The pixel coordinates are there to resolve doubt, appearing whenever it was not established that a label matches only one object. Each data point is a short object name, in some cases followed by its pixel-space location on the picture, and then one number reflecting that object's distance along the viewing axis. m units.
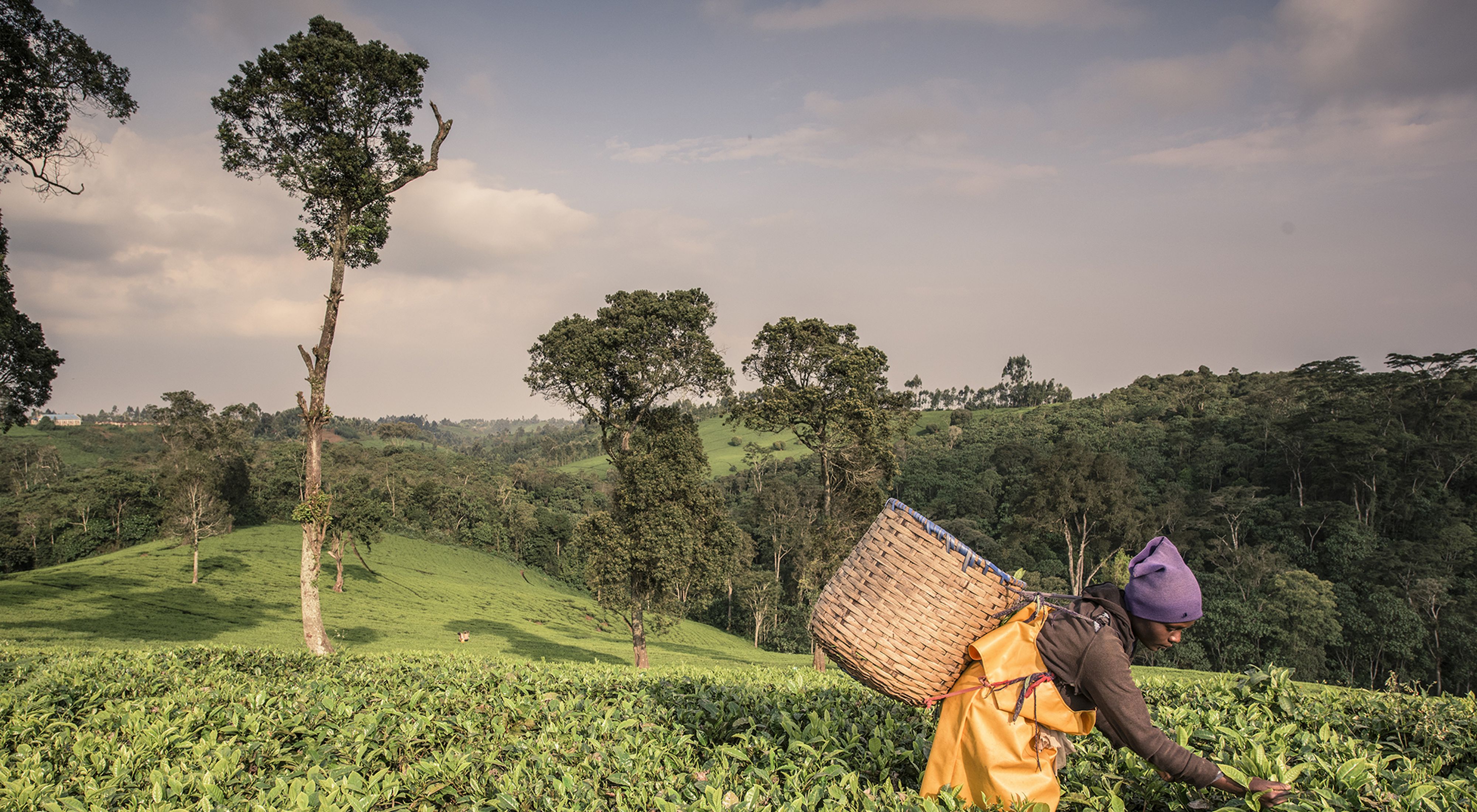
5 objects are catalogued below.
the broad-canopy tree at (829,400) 18.83
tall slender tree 13.77
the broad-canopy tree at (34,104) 13.77
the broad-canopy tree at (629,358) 19.42
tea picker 2.81
